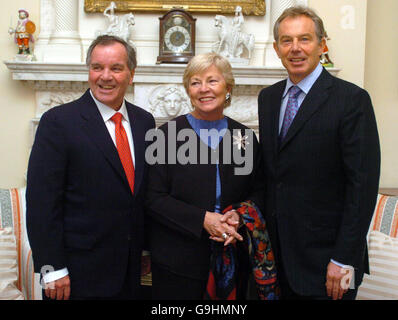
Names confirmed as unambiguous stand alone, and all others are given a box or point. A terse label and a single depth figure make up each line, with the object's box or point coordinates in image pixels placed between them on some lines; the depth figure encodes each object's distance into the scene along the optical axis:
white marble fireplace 3.68
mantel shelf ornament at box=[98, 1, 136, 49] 3.72
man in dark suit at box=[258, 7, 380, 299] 1.53
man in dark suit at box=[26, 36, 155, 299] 1.53
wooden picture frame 3.82
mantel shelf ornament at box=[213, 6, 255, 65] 3.77
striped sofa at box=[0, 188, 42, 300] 2.31
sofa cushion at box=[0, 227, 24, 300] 2.07
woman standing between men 1.65
